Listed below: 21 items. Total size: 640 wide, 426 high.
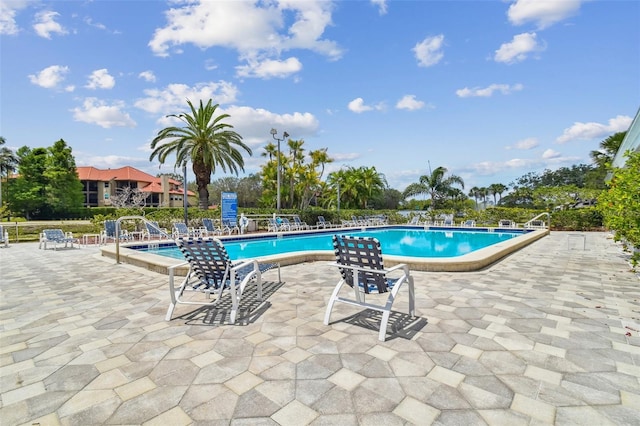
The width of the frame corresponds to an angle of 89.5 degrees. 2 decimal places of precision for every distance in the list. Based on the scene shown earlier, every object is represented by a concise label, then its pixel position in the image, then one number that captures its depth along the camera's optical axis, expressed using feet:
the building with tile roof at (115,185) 161.07
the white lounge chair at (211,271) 11.96
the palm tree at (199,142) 66.13
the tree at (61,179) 114.83
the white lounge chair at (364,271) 11.01
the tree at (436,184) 110.22
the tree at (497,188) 224.74
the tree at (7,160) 118.11
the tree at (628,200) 17.72
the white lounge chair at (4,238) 39.35
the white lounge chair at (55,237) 35.35
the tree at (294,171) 92.17
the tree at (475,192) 242.11
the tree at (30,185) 111.75
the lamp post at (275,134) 64.27
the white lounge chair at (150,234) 44.31
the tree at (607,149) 86.89
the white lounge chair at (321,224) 67.82
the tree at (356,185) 110.83
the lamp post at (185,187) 55.25
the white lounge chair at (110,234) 40.40
